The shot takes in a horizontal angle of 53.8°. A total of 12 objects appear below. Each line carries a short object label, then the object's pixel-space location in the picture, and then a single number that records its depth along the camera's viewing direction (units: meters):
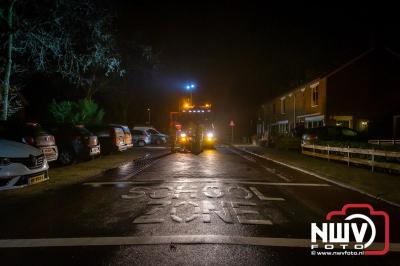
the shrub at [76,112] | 26.06
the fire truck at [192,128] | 25.94
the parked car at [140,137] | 35.91
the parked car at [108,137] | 21.72
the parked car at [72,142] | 16.48
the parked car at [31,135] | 11.90
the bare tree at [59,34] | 15.96
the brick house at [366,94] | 31.53
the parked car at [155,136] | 38.58
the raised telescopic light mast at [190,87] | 33.56
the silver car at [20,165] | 8.64
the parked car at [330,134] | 24.64
